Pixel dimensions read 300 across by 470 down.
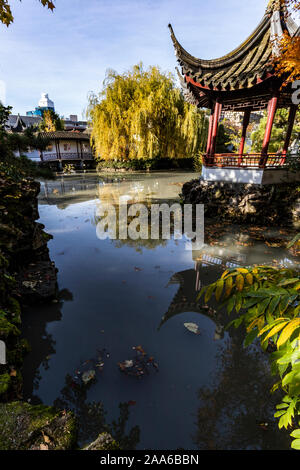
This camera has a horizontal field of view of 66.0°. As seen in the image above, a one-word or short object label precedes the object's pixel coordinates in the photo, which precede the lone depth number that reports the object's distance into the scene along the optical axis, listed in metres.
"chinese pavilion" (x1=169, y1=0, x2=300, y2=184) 7.71
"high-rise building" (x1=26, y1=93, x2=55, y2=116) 94.28
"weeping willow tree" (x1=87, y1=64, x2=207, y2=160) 19.34
